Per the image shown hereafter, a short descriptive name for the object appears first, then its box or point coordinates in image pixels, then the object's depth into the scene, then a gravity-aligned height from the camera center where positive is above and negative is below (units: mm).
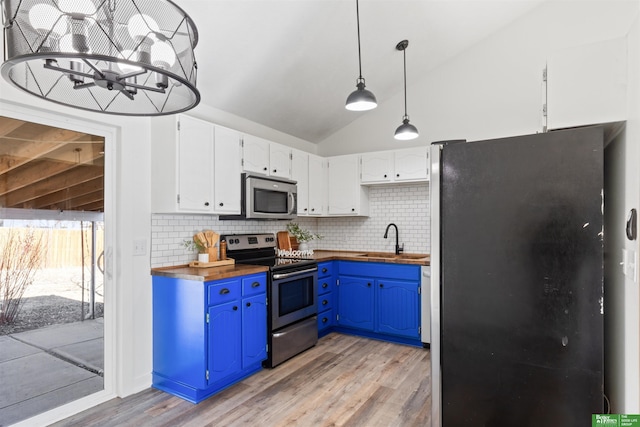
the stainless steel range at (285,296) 3225 -773
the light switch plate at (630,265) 1277 -184
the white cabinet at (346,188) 4551 +370
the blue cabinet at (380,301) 3777 -935
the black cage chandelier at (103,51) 1000 +532
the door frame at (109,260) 2730 -334
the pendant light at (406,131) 3318 +802
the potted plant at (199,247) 3184 -279
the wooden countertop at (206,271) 2686 -443
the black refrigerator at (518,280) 1486 -286
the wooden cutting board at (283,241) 4371 -299
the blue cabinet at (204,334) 2658 -928
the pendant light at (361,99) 2443 +811
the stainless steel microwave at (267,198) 3463 +203
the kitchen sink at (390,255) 4333 -488
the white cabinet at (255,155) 3490 +636
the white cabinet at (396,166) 4133 +615
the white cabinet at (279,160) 3820 +633
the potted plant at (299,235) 4559 -234
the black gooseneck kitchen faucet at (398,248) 4508 -399
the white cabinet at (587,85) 1458 +567
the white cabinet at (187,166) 2863 +431
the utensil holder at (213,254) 3260 -340
